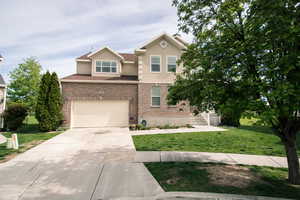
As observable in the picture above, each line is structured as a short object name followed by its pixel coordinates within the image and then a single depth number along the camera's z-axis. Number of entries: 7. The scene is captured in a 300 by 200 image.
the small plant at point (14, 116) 13.27
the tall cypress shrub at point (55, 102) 12.88
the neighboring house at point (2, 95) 14.43
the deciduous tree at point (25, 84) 28.08
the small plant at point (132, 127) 13.56
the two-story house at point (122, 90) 14.47
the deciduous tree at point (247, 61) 2.99
